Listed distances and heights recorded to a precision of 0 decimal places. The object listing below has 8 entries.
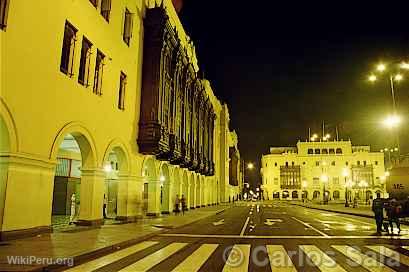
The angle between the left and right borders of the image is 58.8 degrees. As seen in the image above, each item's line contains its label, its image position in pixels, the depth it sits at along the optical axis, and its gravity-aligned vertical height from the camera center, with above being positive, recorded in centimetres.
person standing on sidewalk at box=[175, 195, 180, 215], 3170 -90
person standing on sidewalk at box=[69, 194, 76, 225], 2156 -91
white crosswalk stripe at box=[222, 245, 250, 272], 893 -175
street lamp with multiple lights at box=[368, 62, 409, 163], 2364 +835
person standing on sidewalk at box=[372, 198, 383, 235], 1756 -66
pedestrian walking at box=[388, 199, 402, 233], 1753 -70
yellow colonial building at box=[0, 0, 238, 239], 1240 +414
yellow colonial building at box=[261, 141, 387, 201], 11762 +918
